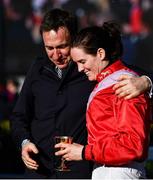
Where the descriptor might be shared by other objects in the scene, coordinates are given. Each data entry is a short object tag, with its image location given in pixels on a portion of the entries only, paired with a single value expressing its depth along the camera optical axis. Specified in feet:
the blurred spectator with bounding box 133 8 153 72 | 68.65
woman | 18.29
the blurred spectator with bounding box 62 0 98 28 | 70.23
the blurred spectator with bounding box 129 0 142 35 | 70.18
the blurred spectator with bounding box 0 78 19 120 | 62.42
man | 22.84
